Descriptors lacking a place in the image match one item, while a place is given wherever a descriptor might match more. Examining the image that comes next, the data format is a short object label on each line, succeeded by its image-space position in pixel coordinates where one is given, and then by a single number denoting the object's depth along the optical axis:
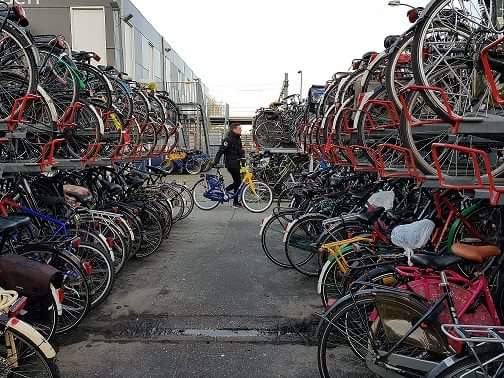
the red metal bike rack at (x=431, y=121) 2.75
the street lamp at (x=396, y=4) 3.88
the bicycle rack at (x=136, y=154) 7.01
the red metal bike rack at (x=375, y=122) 3.75
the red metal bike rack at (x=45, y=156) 4.26
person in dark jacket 11.08
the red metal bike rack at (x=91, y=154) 5.11
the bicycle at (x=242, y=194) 11.02
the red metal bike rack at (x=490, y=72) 2.51
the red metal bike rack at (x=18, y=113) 3.66
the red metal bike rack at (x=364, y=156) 4.35
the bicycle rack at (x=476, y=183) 2.51
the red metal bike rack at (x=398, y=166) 3.42
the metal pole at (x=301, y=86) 14.77
